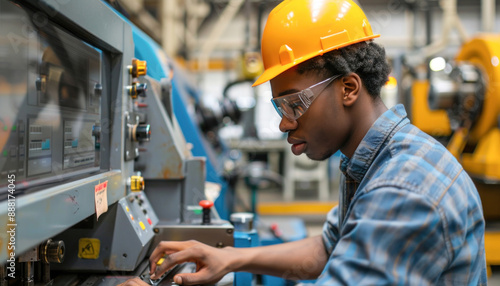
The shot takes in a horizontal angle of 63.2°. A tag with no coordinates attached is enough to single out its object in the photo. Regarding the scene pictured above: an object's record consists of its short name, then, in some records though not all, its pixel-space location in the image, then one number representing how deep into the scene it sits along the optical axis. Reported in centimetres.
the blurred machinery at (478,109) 291
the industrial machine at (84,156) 72
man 73
